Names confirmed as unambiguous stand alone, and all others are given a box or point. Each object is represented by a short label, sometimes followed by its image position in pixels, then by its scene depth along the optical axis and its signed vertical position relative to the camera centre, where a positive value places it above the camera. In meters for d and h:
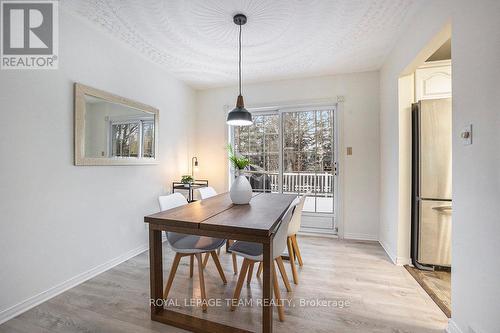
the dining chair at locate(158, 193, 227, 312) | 1.84 -0.67
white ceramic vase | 2.21 -0.25
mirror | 2.24 +0.42
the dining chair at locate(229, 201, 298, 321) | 1.68 -0.66
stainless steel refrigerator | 2.32 -0.16
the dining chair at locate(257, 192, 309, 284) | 2.17 -0.63
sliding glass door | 3.69 +0.16
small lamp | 4.13 +0.00
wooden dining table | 1.41 -0.42
